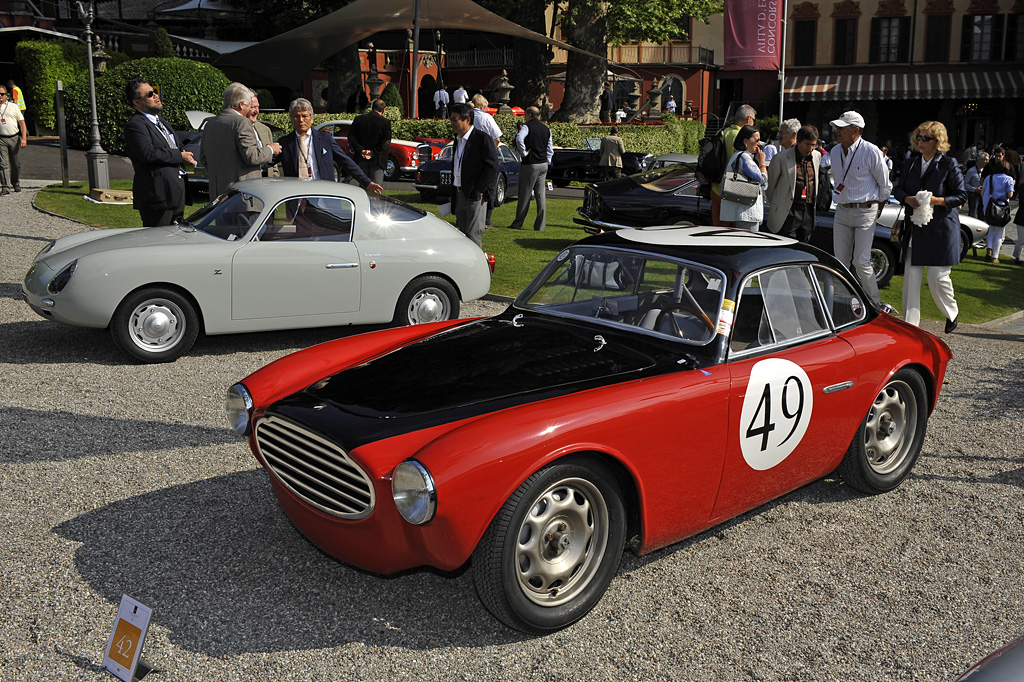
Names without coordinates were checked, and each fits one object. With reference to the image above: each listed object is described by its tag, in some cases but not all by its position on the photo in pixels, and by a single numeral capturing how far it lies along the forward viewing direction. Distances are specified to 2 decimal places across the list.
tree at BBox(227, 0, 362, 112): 39.66
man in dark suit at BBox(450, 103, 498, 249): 10.14
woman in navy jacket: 8.30
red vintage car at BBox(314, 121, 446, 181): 22.78
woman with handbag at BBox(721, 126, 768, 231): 9.24
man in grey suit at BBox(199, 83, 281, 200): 8.82
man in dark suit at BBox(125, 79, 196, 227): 8.93
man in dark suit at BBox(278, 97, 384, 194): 9.28
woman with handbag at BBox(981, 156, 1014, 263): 14.82
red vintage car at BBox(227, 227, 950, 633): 3.42
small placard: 3.10
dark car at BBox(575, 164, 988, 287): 12.83
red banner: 25.14
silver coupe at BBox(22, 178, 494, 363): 7.00
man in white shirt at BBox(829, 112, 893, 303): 8.54
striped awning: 46.88
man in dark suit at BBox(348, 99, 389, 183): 12.99
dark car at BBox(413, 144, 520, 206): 18.36
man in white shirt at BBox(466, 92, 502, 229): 13.57
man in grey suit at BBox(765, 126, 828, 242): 9.48
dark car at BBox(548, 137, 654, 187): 25.00
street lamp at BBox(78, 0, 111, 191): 16.62
